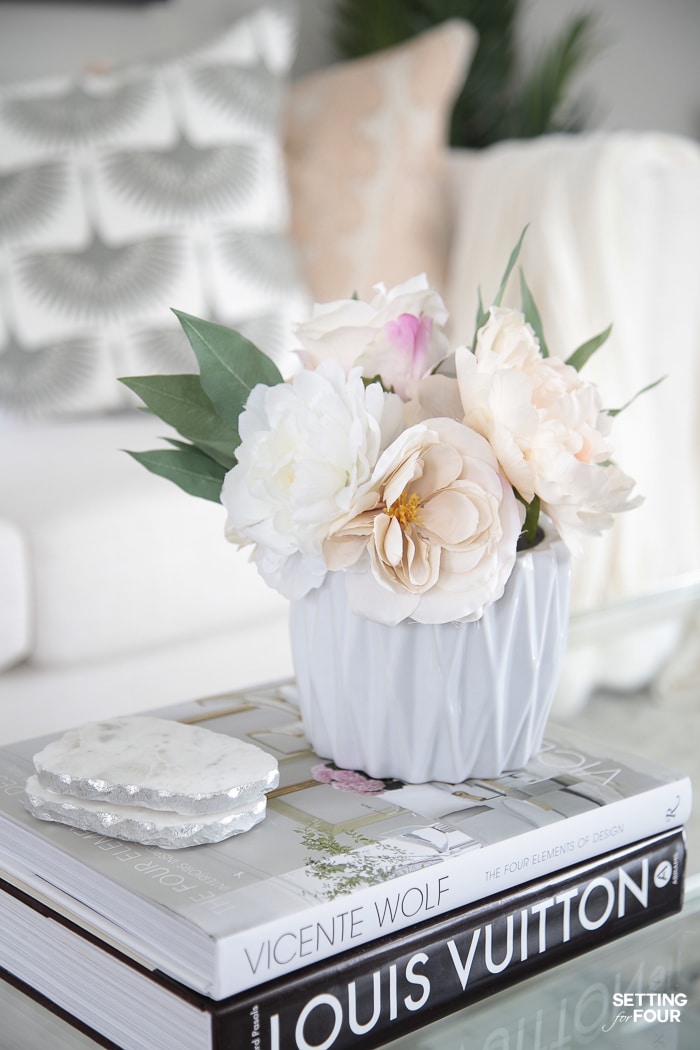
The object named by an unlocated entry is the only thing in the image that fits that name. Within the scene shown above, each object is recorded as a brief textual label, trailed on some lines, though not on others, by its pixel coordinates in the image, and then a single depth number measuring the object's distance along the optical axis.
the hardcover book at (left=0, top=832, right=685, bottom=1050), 0.93
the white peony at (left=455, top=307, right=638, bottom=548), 1.02
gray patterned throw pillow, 2.18
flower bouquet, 1.00
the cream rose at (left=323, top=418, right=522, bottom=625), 1.00
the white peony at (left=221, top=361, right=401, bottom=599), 1.00
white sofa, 1.63
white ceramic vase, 1.04
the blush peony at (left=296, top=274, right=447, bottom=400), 1.05
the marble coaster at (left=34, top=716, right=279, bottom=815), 0.98
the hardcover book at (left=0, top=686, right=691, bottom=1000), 0.92
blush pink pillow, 2.60
